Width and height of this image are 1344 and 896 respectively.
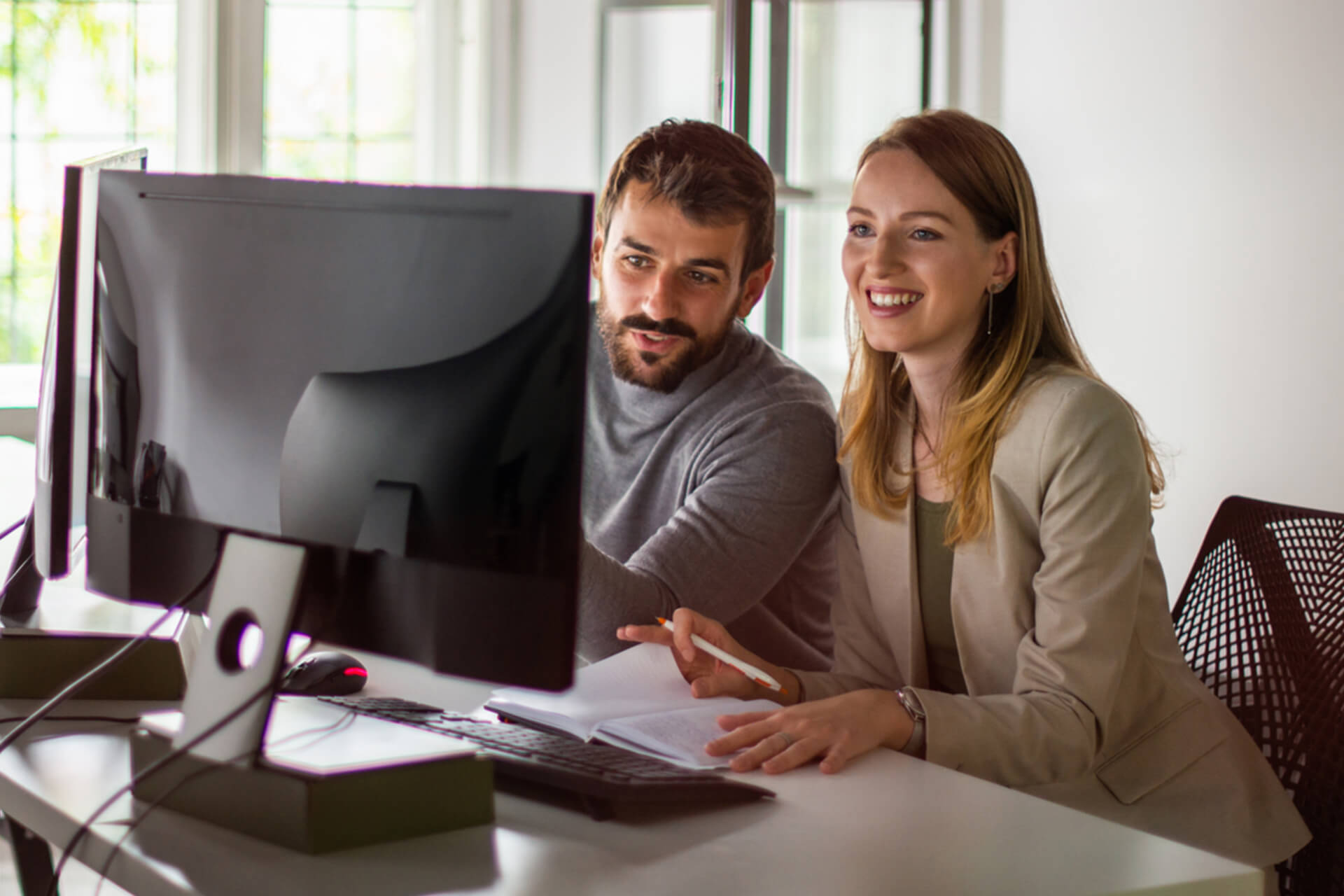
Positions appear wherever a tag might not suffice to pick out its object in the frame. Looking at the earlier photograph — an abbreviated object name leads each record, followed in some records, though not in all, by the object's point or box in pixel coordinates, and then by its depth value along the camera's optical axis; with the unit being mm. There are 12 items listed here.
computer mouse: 2112
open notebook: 2012
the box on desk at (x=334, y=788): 1843
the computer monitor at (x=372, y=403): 1838
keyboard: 1901
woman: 2170
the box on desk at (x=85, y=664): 2119
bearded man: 2467
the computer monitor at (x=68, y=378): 2065
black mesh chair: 2225
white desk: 1817
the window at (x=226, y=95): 4240
